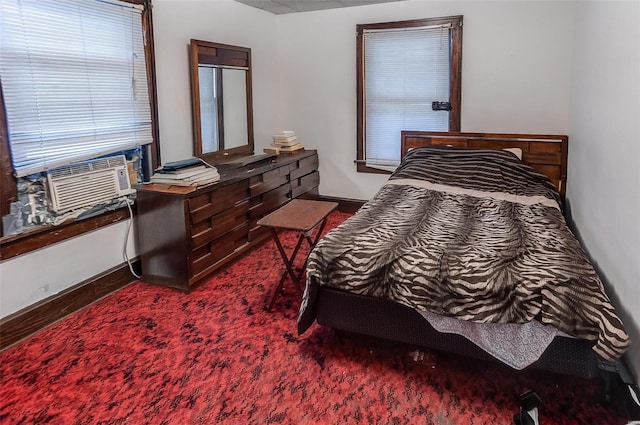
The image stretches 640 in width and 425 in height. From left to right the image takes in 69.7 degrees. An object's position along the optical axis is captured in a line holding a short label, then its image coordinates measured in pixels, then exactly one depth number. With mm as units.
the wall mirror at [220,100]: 3615
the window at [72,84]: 2348
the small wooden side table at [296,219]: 2637
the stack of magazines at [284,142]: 4504
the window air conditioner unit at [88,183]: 2617
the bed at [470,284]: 1809
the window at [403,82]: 4043
